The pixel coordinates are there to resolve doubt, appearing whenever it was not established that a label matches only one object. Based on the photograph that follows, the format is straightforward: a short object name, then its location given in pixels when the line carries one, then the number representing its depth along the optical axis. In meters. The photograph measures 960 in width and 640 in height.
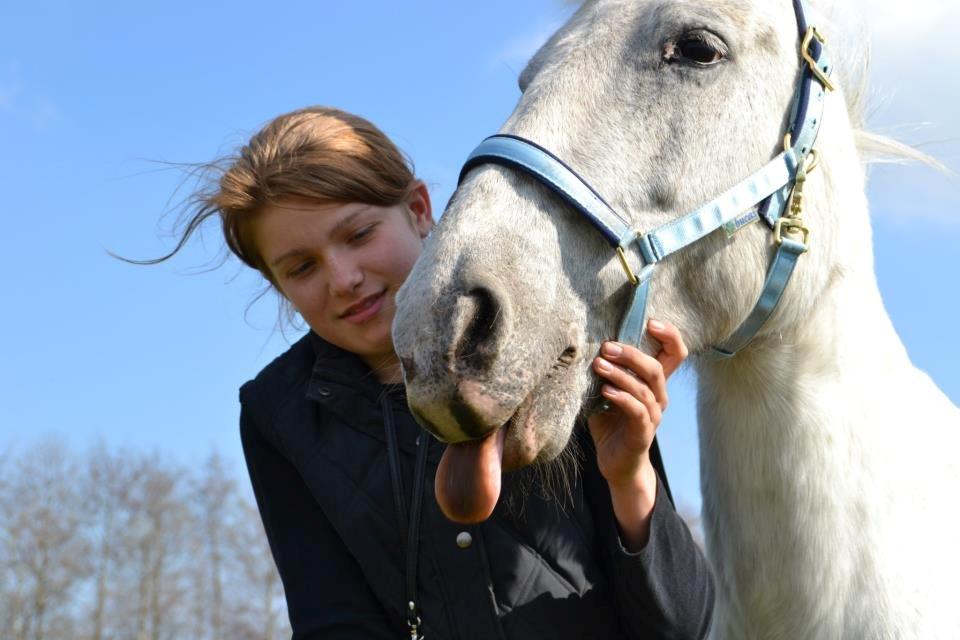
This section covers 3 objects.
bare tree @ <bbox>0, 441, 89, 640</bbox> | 33.62
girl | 2.75
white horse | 2.09
